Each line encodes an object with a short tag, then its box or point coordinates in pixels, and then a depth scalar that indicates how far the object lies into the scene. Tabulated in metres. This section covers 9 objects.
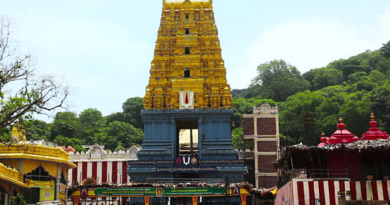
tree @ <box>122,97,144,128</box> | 91.62
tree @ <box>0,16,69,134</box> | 23.44
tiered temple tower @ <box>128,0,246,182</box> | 40.66
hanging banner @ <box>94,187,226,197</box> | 32.09
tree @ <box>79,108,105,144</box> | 86.75
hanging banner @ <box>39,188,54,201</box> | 33.12
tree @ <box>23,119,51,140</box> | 81.93
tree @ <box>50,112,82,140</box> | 85.56
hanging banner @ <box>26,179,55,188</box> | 32.25
